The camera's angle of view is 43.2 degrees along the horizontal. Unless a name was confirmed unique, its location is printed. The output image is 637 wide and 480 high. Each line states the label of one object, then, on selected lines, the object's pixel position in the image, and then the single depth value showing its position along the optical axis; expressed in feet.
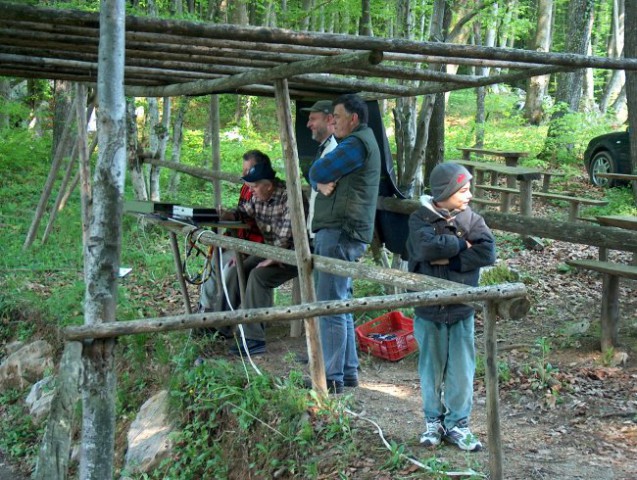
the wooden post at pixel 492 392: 13.24
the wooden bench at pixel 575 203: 35.76
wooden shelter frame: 13.01
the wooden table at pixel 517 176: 36.22
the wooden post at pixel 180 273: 24.59
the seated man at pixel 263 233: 22.62
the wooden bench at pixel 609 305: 21.71
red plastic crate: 22.99
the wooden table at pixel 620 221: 22.41
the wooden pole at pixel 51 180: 34.50
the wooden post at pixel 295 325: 24.66
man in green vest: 18.90
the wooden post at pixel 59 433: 17.54
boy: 15.72
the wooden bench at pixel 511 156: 43.57
